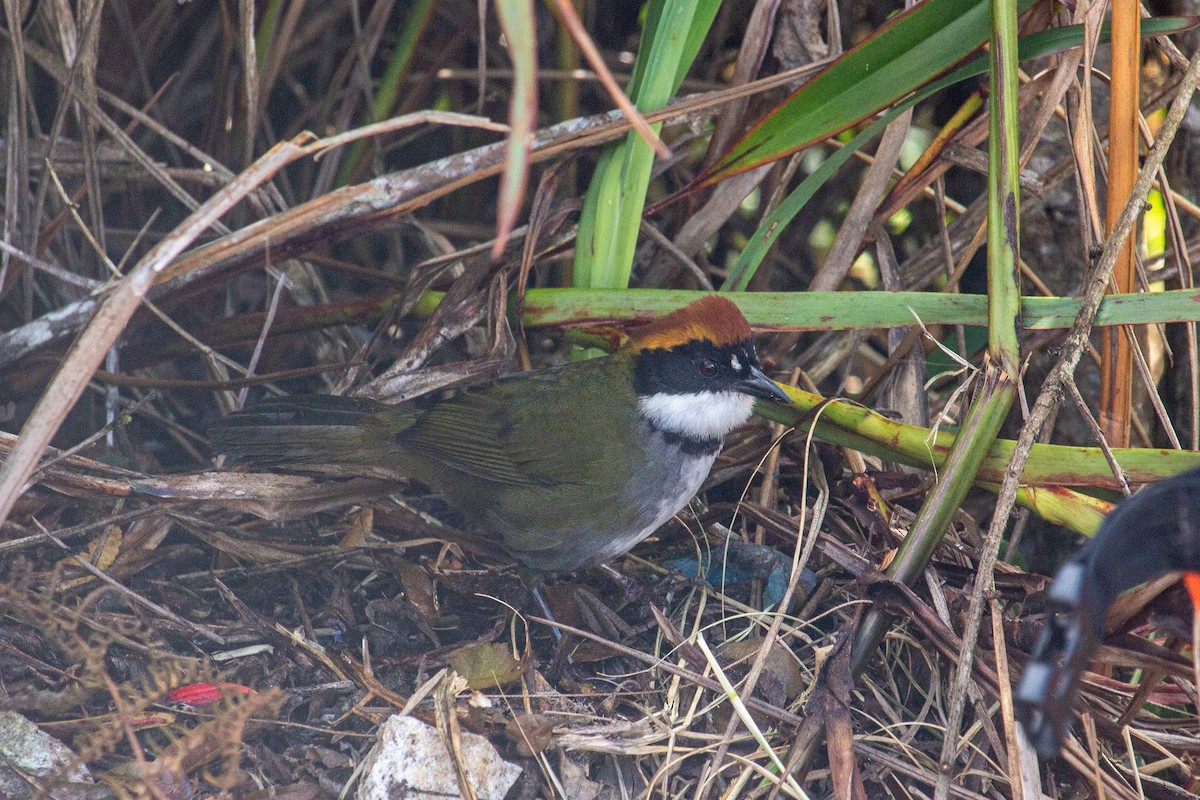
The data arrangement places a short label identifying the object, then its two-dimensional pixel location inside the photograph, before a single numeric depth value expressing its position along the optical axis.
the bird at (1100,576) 3.90
